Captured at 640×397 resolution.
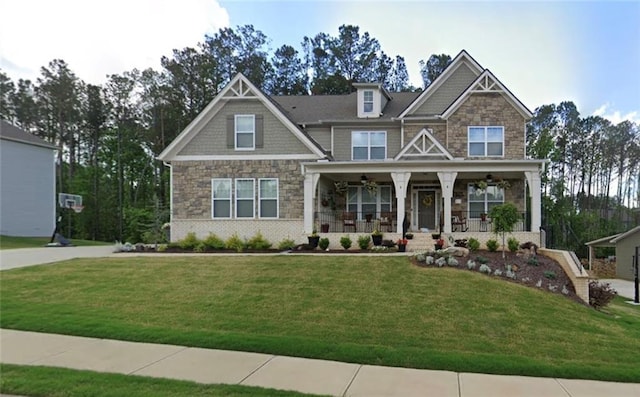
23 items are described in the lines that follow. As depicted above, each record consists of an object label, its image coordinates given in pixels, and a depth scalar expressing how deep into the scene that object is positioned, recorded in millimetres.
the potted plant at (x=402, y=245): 15515
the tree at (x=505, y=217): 13758
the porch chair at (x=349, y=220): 19484
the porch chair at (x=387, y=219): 19447
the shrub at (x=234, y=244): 16708
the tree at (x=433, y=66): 44500
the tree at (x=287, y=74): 43812
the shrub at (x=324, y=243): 16328
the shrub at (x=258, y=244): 16922
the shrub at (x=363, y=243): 16062
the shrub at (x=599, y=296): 12016
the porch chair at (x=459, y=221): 19208
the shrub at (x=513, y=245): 14922
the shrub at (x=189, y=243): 17136
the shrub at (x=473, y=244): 14930
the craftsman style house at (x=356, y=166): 17969
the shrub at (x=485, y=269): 12023
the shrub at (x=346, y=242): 16203
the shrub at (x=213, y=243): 17078
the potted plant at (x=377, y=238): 16469
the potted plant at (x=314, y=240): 16484
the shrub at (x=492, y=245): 14820
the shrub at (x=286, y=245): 17252
